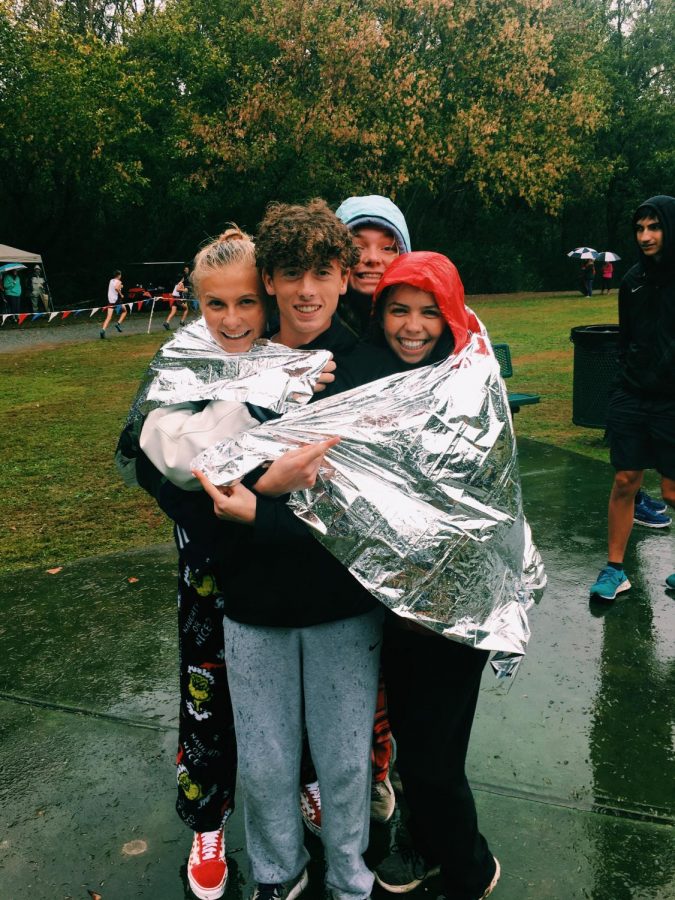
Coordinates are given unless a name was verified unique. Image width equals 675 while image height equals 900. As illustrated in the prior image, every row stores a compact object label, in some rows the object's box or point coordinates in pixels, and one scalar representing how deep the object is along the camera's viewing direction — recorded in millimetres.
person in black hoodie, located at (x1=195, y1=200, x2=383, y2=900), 1768
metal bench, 6074
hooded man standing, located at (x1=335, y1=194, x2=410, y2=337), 2309
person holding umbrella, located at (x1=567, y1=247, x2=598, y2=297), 28109
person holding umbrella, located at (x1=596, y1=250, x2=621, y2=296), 28183
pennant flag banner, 20977
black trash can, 6840
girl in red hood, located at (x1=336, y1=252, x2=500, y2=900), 1843
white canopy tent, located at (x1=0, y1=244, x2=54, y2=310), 22938
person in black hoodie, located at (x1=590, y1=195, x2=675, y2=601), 3611
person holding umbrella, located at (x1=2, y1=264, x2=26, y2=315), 22812
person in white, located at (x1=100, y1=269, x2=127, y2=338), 21656
